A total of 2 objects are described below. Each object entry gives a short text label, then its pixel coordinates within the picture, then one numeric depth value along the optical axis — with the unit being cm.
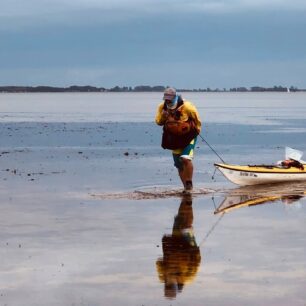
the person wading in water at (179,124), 1719
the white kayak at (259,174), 1889
